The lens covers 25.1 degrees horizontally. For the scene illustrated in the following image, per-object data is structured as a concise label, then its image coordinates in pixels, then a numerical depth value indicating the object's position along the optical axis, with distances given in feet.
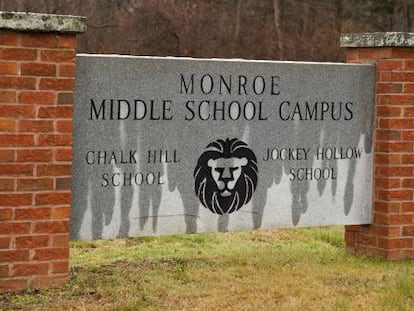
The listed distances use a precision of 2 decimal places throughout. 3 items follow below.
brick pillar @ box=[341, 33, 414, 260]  23.67
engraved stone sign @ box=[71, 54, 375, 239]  20.57
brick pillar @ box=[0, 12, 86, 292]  18.83
